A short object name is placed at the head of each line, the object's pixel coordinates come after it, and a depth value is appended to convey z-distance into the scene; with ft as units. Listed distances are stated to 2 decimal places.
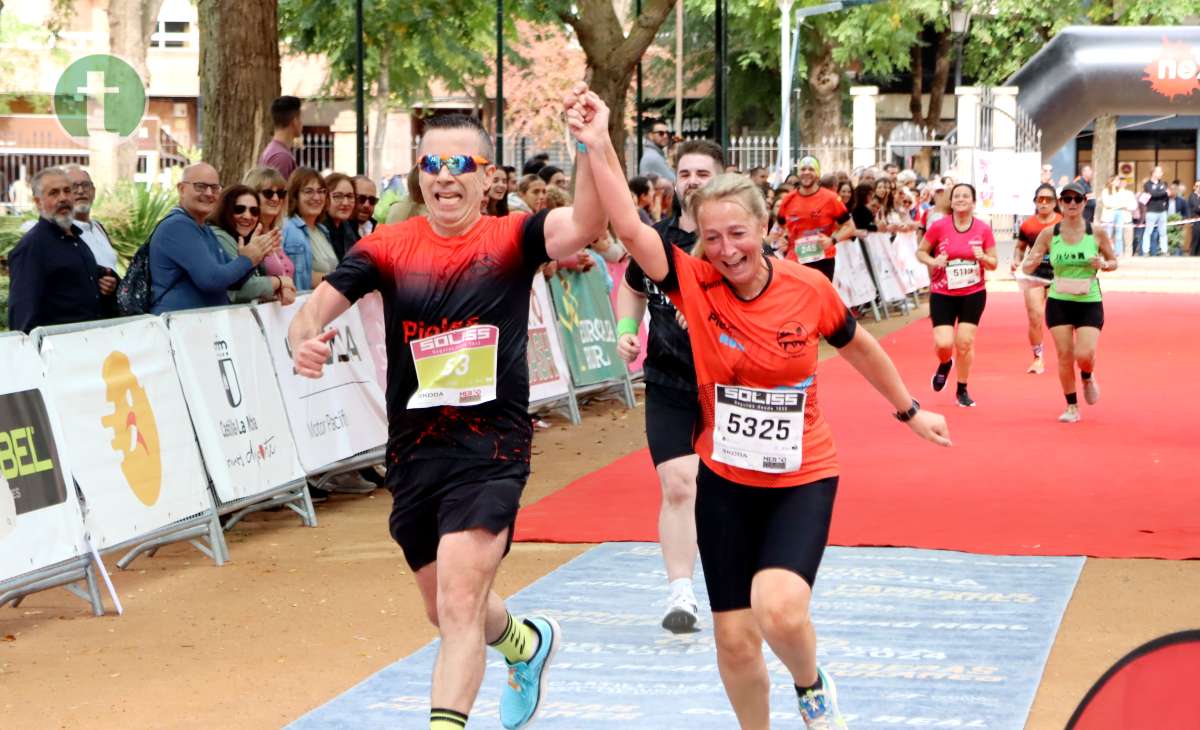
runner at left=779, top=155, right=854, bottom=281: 61.52
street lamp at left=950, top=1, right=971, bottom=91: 136.67
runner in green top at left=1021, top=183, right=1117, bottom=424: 46.21
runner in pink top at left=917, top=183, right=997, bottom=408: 50.08
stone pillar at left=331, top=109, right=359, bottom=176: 185.26
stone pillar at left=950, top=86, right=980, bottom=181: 115.75
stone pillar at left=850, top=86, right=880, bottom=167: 136.26
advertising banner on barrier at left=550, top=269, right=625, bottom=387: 48.29
